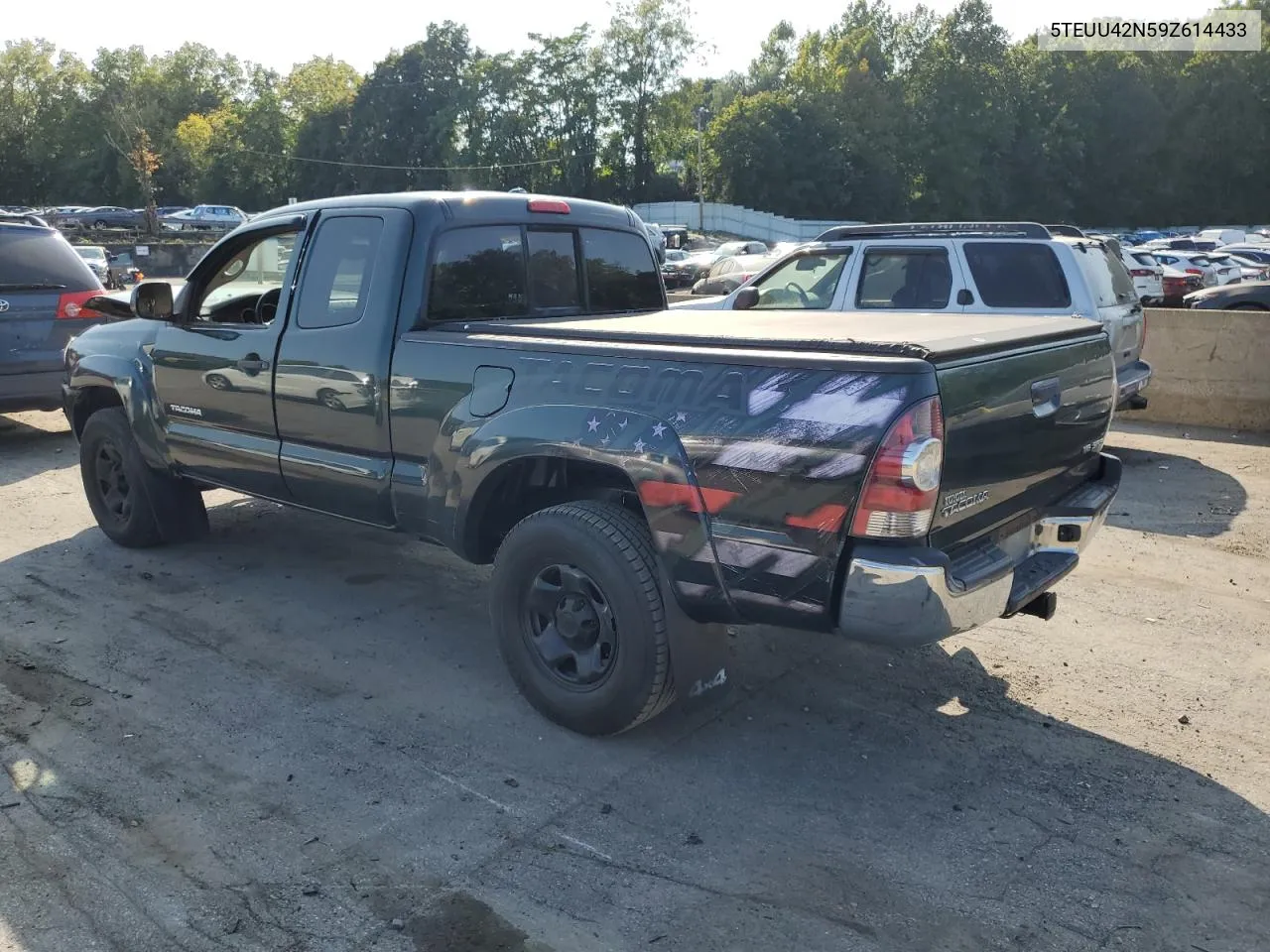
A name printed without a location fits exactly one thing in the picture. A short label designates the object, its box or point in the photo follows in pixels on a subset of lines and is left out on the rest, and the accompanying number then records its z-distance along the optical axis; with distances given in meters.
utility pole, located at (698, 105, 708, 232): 59.79
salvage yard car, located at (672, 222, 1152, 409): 7.88
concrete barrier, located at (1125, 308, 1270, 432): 9.68
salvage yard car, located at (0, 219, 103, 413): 8.83
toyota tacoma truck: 3.13
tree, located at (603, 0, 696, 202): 72.38
